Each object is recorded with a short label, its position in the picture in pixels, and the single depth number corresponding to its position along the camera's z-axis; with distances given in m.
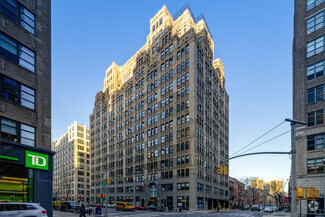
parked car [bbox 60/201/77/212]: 45.38
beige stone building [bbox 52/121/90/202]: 127.06
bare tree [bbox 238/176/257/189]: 160.88
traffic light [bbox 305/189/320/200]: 15.62
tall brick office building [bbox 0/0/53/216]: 19.61
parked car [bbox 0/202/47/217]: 14.72
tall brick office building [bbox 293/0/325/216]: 32.41
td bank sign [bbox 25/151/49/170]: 20.39
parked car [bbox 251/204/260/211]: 67.62
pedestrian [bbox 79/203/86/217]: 29.19
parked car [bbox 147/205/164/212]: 54.44
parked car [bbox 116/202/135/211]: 51.00
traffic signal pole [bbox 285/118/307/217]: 15.25
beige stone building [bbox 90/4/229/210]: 60.22
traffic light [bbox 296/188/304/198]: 15.02
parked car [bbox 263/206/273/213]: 55.53
